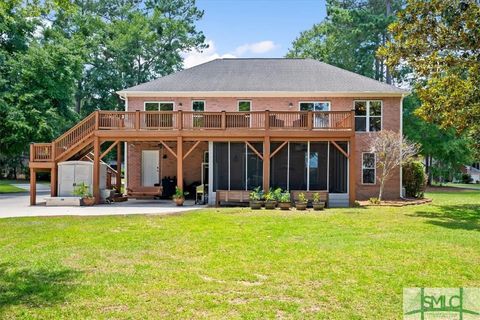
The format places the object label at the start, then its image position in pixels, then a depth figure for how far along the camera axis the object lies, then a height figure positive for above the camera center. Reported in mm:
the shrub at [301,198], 16781 -1240
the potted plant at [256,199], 16766 -1305
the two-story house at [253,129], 17859 +1754
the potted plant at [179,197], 17531 -1269
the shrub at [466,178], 49125 -1167
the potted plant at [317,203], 16453 -1423
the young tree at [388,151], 19545 +847
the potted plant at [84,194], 17594 -1161
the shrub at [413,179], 21844 -578
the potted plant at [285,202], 16609 -1399
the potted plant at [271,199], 16719 -1288
